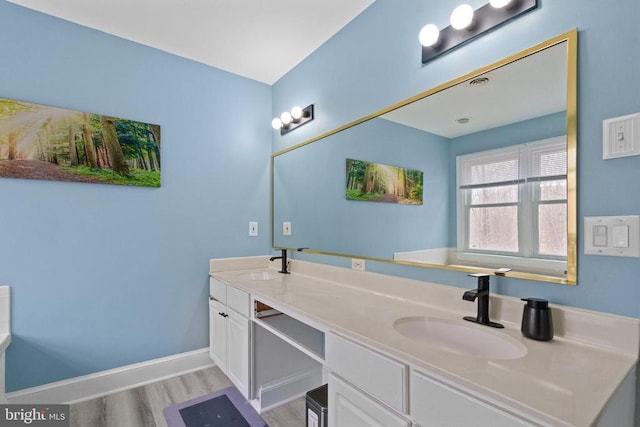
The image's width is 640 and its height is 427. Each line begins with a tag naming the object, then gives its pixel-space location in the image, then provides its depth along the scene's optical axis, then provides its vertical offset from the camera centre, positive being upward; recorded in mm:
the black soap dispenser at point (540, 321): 987 -355
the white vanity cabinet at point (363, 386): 905 -577
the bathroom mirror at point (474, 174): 1060 +179
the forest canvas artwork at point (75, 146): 1729 +411
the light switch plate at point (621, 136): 904 +242
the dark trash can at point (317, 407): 1366 -907
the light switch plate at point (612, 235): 909 -67
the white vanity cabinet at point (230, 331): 1810 -802
